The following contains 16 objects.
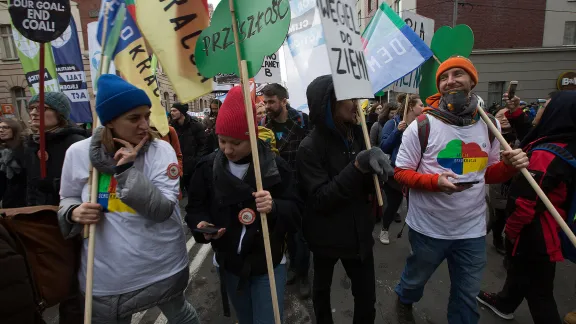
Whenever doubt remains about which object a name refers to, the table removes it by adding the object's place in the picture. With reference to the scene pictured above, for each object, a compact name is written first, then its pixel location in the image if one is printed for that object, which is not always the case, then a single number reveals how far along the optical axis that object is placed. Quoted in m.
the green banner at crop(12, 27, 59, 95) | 4.09
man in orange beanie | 2.19
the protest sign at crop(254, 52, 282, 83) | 4.68
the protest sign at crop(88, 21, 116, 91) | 3.18
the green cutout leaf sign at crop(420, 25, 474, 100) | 2.63
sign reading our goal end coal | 1.97
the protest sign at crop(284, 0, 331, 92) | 3.93
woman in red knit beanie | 1.84
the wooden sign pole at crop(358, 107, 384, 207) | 1.91
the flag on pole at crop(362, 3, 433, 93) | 2.78
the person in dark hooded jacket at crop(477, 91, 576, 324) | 2.12
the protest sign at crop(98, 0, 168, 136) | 2.10
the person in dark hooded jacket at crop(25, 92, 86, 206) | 2.64
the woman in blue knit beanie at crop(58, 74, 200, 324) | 1.60
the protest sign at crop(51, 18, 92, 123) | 4.12
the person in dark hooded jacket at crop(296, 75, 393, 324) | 1.99
